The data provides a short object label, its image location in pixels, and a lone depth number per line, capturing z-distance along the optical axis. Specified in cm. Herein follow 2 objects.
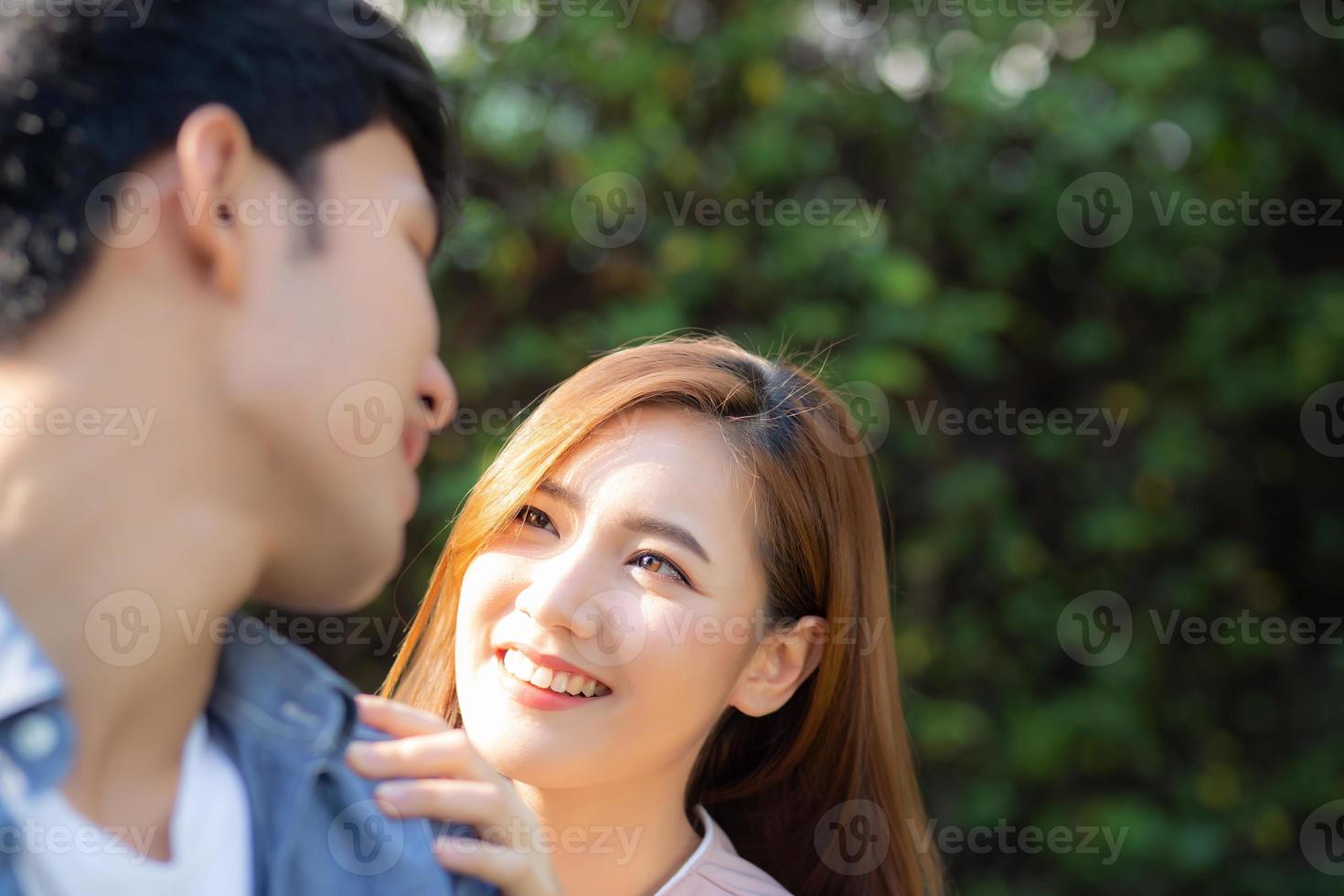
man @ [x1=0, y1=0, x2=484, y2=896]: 85
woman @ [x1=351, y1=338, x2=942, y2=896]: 111
